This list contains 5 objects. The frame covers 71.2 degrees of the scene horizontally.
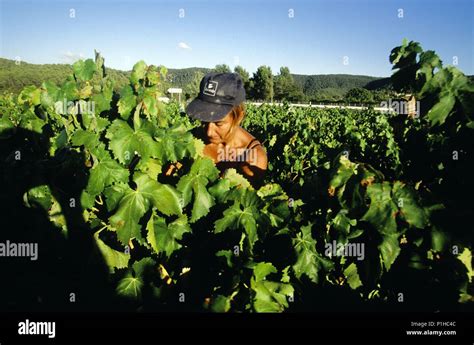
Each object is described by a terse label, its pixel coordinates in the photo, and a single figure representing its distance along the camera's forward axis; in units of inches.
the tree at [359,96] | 3409.9
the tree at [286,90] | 3772.1
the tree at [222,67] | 4193.9
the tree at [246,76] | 3607.3
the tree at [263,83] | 3575.5
